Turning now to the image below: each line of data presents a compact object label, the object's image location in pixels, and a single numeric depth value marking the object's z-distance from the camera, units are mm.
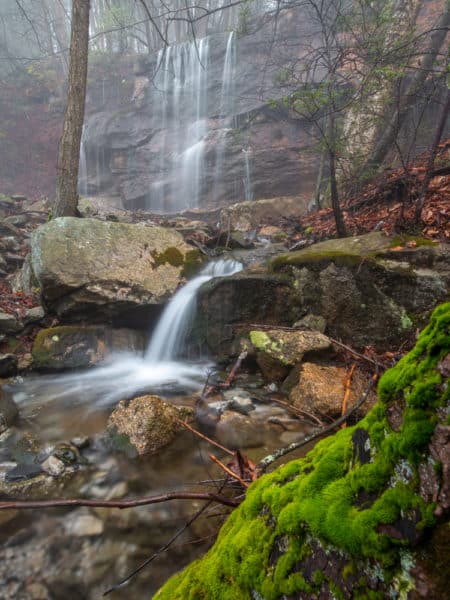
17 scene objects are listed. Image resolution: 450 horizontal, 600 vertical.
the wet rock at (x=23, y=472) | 2842
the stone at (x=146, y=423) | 3152
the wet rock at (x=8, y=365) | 4833
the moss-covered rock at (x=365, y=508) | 670
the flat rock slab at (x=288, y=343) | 4145
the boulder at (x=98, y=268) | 5605
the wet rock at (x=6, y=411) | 3615
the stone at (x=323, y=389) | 3363
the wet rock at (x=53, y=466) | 2910
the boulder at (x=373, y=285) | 4043
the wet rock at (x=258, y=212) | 11117
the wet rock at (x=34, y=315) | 5699
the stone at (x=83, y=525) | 2336
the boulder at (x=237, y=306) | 5070
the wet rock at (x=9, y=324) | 5388
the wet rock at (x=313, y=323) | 4641
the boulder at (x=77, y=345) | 5285
